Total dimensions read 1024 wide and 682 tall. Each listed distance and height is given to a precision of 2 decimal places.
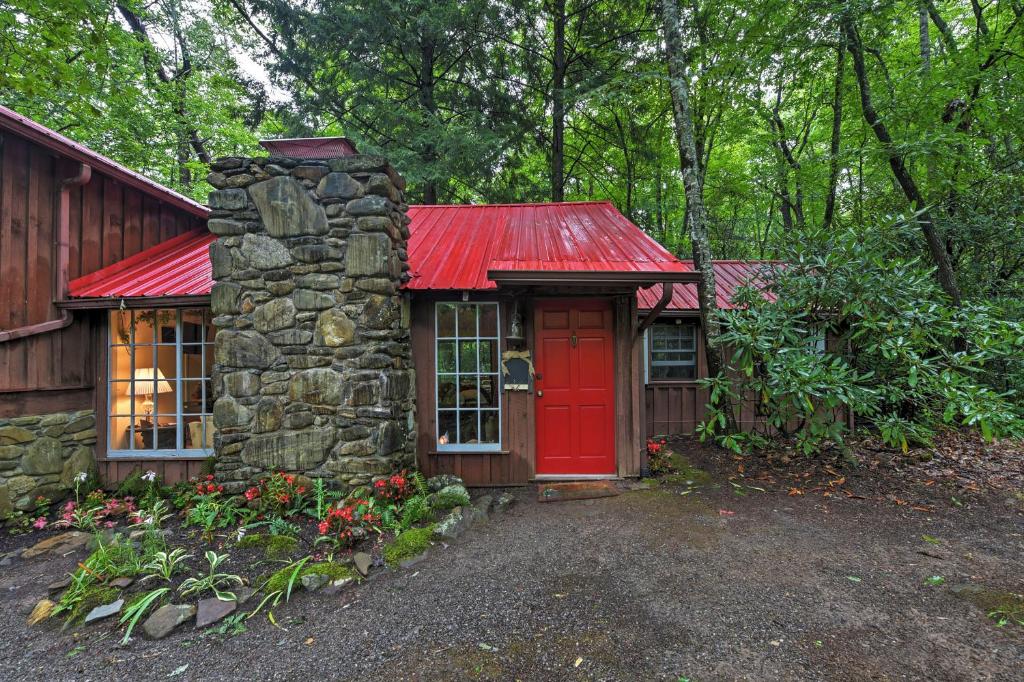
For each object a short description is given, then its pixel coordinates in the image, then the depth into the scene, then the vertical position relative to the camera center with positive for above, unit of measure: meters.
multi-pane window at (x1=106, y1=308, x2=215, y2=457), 4.97 -0.24
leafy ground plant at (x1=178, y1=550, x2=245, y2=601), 2.83 -1.56
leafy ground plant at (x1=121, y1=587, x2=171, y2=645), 2.54 -1.59
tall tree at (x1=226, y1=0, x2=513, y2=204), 8.30 +6.15
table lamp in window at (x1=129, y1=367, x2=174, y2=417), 5.00 -0.31
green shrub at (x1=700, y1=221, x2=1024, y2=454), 4.05 +0.10
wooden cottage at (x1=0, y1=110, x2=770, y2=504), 4.11 +0.32
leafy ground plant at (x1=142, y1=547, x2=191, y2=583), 2.99 -1.51
